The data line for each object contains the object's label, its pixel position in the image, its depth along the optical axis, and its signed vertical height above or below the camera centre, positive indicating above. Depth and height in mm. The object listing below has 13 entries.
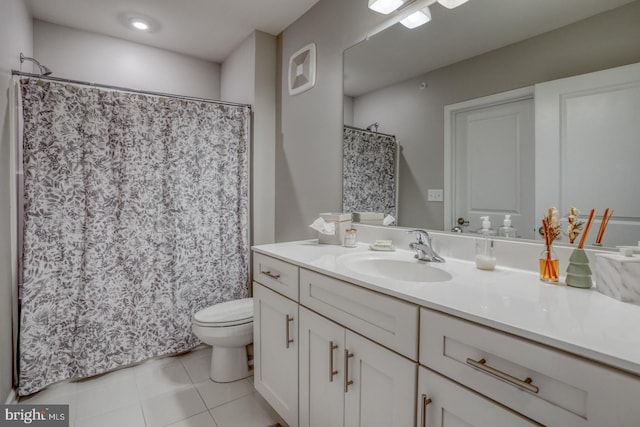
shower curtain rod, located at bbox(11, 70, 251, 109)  1750 +756
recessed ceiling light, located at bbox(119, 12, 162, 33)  2264 +1379
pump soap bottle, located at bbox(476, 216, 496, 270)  1199 -172
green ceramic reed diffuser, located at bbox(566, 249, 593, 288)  964 -192
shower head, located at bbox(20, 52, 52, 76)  1920 +901
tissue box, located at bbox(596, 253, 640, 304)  832 -187
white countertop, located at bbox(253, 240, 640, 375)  601 -247
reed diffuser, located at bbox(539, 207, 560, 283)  1041 -155
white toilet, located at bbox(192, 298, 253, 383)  1926 -777
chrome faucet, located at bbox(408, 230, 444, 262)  1351 -170
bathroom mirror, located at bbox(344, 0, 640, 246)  1055 +593
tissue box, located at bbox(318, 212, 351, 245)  1791 -99
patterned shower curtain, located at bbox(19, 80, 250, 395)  1824 -96
